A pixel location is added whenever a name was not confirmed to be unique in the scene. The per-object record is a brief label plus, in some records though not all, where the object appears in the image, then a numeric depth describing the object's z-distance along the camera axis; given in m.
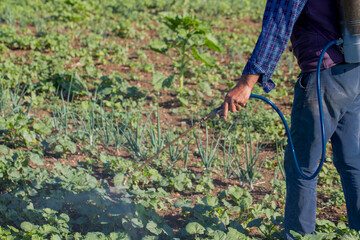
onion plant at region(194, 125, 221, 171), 6.14
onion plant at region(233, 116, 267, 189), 5.99
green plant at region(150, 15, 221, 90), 8.42
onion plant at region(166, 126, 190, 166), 6.24
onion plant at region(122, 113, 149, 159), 6.37
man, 3.79
